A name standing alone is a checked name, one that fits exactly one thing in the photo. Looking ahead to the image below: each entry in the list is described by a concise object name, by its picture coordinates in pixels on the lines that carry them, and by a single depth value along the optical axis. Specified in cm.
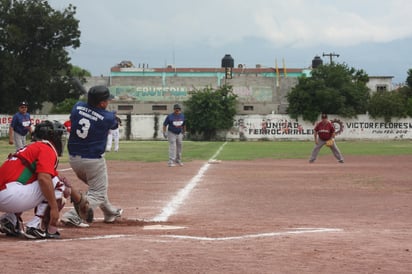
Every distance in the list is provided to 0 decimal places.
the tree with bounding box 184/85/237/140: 6794
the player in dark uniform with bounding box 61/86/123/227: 946
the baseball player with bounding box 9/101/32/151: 2402
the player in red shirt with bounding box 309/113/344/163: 2847
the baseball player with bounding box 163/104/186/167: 2467
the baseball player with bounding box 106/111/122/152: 3581
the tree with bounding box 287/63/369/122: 6919
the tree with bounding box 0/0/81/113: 6606
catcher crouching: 791
